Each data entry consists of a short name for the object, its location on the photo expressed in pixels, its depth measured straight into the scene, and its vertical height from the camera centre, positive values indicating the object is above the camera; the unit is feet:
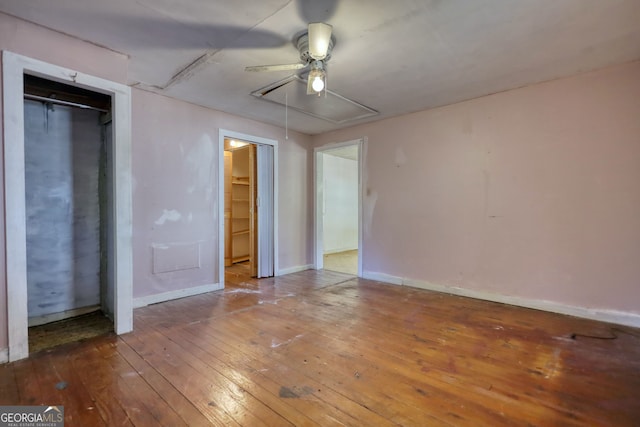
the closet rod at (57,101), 8.67 +3.26
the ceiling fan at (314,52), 6.72 +3.84
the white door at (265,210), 15.62 -0.19
